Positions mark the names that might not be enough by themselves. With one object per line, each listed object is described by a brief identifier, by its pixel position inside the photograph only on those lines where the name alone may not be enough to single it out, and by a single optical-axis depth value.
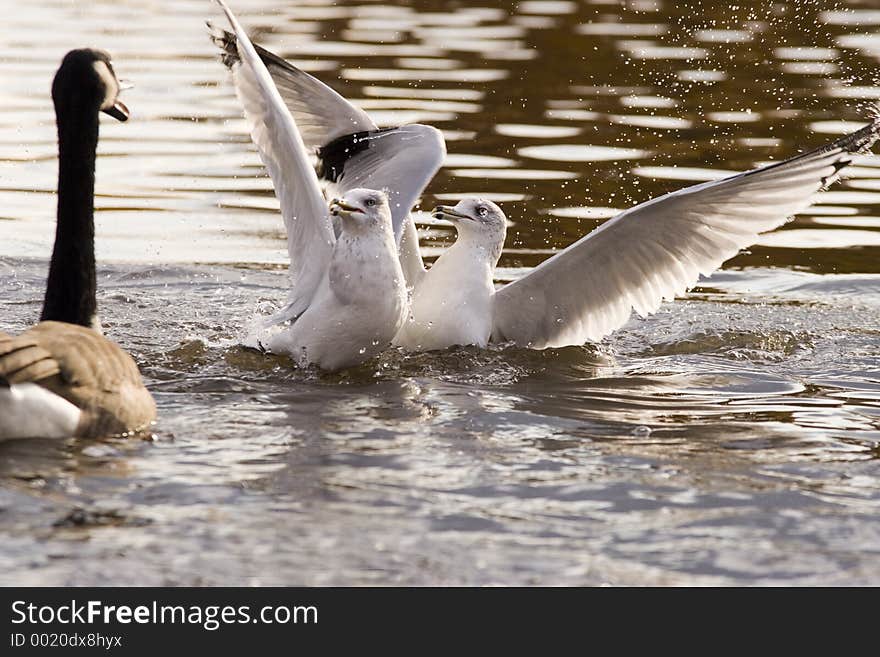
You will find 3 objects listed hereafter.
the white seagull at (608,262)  17.95
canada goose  13.03
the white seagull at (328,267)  17.27
